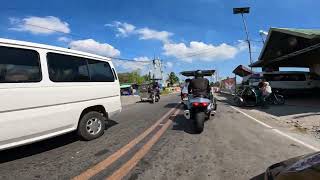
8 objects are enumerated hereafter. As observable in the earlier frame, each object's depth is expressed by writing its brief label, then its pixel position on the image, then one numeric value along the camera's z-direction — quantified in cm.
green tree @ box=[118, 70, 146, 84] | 6836
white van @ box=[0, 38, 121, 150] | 317
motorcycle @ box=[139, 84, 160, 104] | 1396
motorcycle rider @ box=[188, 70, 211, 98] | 580
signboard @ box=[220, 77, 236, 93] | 1778
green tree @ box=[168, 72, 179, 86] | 7241
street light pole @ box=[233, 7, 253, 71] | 2248
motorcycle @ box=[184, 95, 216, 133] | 497
